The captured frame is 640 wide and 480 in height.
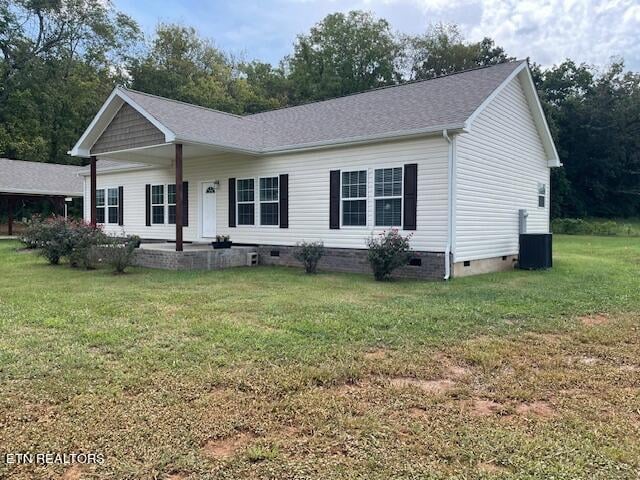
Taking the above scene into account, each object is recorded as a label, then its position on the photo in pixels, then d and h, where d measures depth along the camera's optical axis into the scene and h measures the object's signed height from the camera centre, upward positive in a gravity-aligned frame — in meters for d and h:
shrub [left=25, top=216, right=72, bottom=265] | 12.34 -0.47
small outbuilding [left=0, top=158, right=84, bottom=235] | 24.27 +2.00
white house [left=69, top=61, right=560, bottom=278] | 10.34 +1.41
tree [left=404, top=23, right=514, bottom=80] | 37.28 +13.46
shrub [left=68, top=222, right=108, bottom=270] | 11.87 -0.62
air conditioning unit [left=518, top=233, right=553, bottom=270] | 11.96 -0.67
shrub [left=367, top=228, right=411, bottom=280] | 9.80 -0.65
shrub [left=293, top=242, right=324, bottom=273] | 10.93 -0.74
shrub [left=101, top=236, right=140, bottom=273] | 10.91 -0.73
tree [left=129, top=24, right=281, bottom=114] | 35.22 +11.89
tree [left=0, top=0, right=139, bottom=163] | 31.50 +10.48
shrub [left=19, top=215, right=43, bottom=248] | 13.38 -0.38
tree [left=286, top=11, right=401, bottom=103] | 37.72 +13.17
